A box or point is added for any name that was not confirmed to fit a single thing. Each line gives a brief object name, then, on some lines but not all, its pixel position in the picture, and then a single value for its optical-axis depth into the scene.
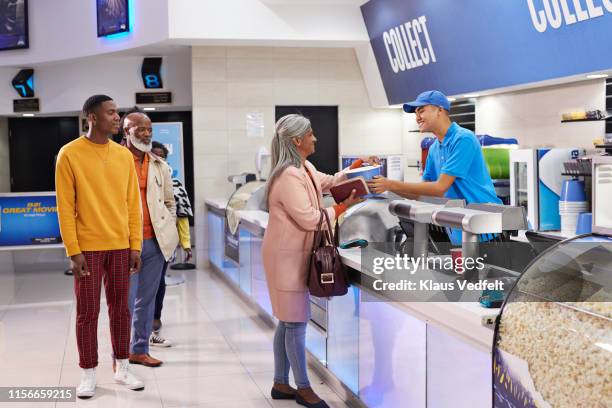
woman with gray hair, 3.69
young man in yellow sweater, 3.98
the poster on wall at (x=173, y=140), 9.64
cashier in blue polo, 3.66
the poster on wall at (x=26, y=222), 9.34
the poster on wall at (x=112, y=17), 9.70
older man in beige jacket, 4.66
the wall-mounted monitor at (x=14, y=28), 11.11
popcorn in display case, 1.85
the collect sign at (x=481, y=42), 4.93
